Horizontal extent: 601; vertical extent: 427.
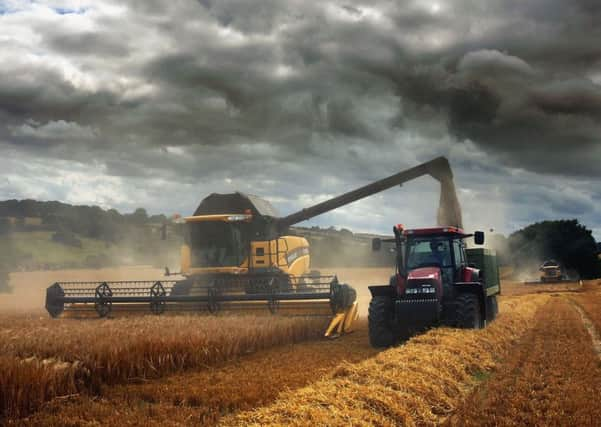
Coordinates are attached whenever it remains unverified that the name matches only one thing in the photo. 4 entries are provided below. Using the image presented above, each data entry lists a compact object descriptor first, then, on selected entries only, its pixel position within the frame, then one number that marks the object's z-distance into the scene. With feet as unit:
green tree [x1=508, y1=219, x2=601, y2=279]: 217.56
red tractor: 38.06
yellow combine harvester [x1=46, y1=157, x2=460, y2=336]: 47.16
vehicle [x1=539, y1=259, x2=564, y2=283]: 175.43
